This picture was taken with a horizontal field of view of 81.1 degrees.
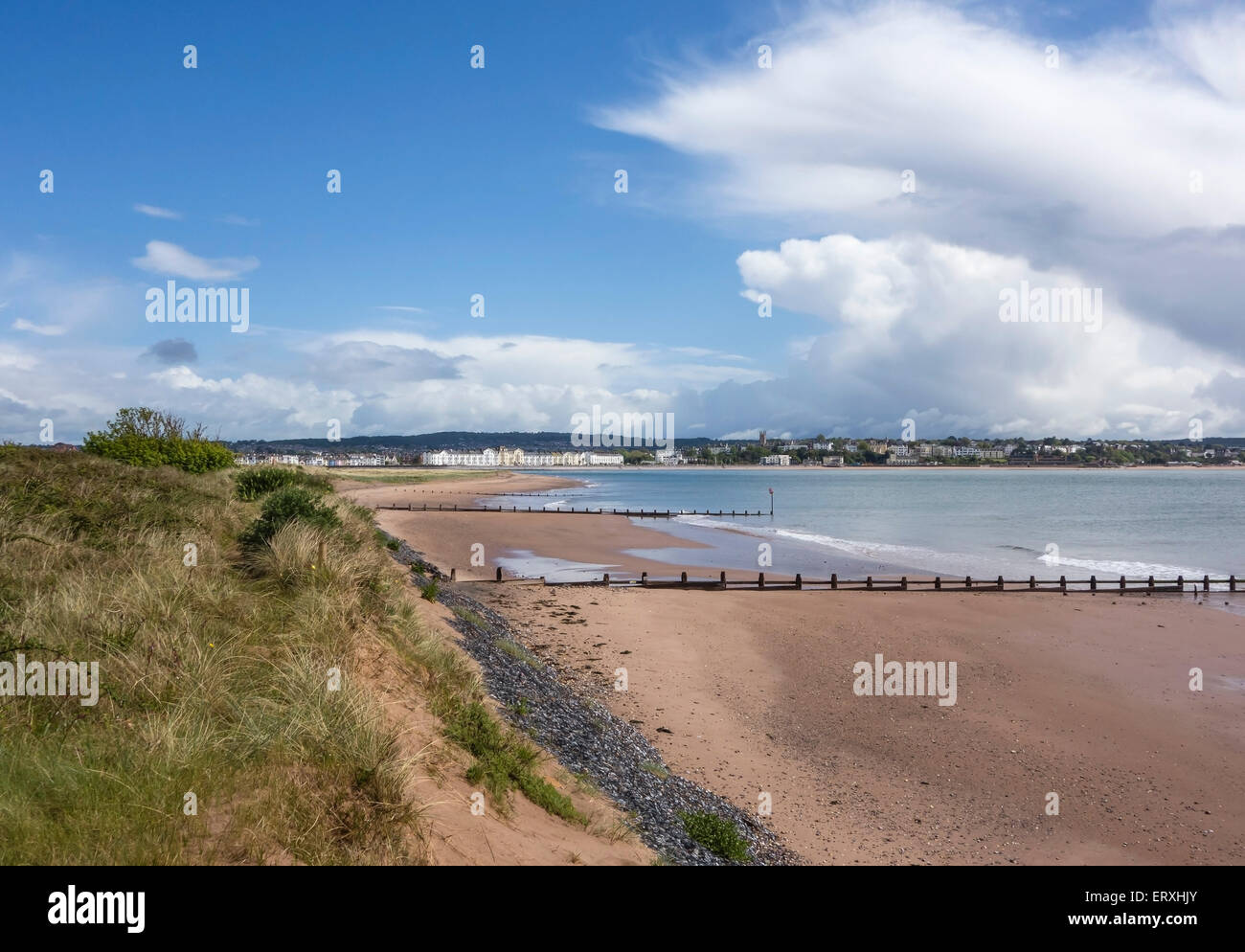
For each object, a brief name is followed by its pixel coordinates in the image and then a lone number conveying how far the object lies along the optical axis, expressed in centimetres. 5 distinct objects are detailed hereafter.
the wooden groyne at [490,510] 6444
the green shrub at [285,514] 1289
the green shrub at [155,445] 2588
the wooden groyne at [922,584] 2770
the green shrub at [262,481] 2097
